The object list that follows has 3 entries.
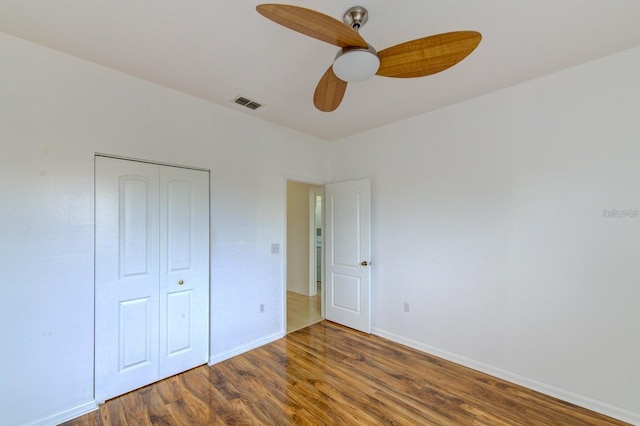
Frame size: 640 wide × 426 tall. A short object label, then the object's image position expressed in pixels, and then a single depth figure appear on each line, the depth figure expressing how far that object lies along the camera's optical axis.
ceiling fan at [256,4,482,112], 1.21
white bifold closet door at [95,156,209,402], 2.18
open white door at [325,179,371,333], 3.55
